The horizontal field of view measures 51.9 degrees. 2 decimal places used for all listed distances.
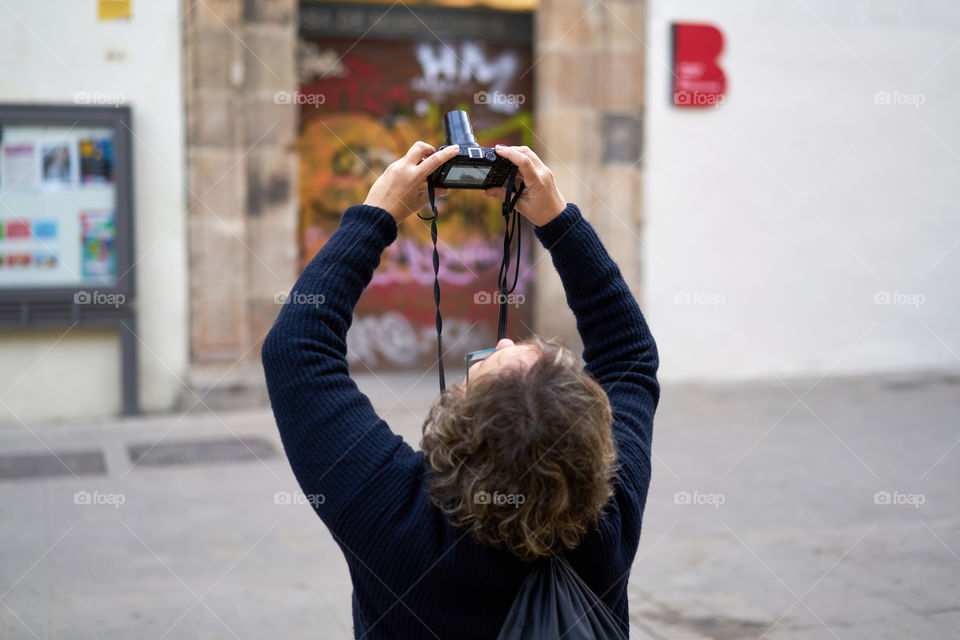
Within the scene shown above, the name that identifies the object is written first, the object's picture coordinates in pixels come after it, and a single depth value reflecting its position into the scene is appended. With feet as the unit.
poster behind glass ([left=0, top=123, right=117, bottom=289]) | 24.17
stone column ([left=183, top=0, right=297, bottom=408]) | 25.40
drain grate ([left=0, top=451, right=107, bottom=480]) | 20.20
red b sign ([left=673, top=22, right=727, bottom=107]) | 29.37
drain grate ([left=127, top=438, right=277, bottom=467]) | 21.38
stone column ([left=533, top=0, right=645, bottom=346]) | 29.07
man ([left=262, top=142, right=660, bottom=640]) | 4.80
